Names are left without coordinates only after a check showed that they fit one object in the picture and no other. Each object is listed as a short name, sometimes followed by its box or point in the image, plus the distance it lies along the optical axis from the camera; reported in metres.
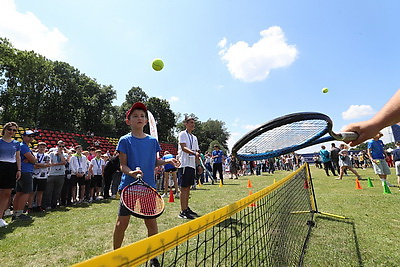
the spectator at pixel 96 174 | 9.05
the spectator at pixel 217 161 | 13.45
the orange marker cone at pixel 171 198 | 7.70
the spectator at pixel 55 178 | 7.27
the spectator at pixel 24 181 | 5.88
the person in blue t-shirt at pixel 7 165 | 5.12
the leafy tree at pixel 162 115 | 60.19
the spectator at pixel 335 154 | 15.74
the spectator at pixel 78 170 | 8.20
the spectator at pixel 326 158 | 15.26
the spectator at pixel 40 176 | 6.80
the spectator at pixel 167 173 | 9.02
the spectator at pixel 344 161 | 12.50
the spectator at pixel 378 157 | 9.15
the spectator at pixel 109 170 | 9.56
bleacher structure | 19.85
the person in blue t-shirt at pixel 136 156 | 2.79
